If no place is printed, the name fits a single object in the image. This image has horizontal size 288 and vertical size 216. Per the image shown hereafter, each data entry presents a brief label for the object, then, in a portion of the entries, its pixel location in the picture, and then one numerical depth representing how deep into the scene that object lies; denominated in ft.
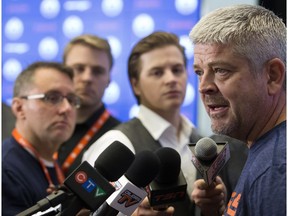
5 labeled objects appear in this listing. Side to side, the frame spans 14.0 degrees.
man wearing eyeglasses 8.79
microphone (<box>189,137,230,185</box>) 7.16
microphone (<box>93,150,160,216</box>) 6.79
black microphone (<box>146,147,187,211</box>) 7.11
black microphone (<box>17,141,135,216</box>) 6.61
